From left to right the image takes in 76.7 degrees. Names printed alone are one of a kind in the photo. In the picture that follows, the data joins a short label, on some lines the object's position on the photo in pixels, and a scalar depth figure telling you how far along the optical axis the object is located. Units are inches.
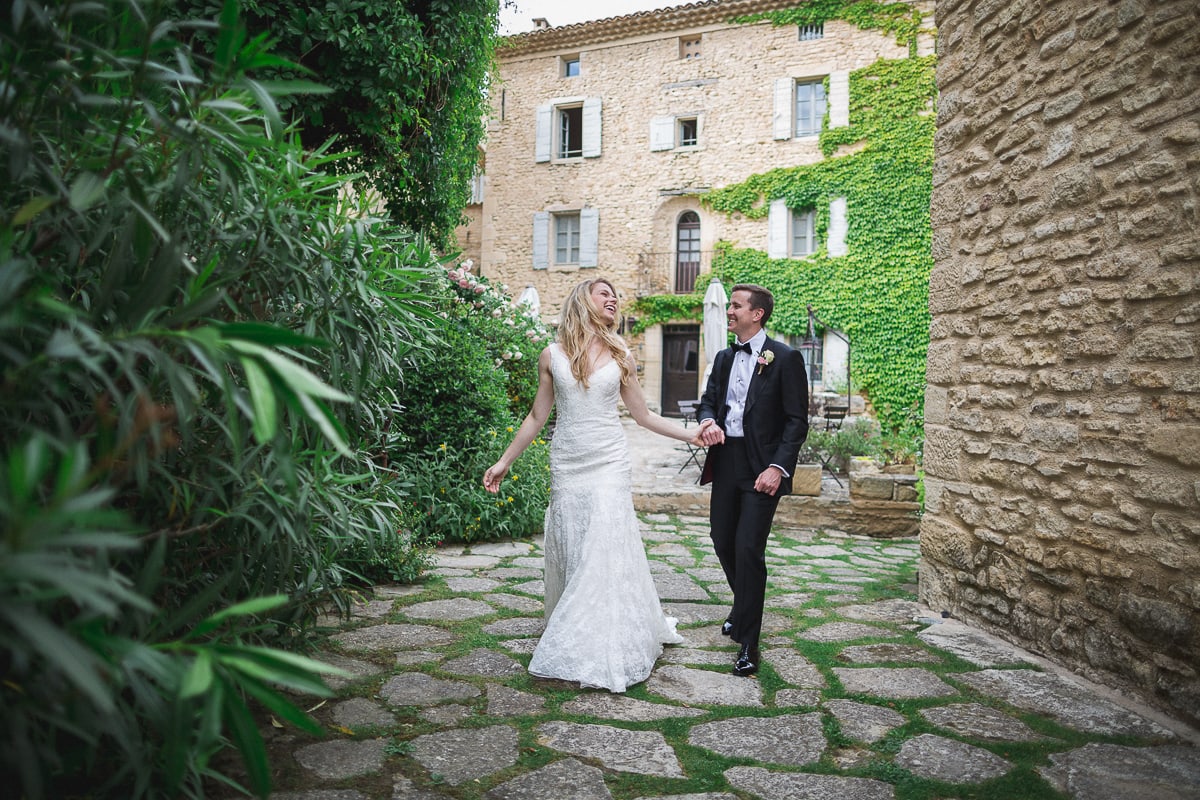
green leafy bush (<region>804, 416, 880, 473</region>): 363.6
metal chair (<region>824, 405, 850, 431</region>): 451.8
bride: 121.1
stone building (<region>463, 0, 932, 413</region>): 654.5
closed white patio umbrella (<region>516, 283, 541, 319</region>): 360.4
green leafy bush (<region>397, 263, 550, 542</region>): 224.0
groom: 132.3
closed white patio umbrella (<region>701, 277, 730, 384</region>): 375.0
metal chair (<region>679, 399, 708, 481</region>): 385.0
